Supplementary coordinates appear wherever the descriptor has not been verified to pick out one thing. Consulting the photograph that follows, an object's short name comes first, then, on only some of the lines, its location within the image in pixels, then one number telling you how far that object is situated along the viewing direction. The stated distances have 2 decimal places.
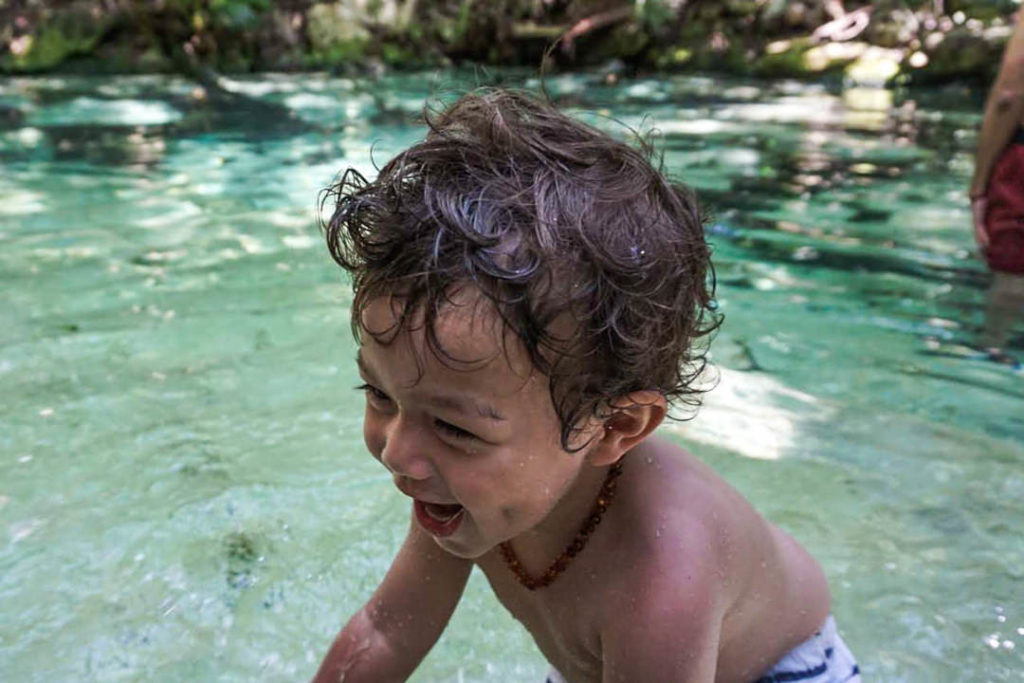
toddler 0.47
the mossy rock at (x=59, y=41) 4.30
